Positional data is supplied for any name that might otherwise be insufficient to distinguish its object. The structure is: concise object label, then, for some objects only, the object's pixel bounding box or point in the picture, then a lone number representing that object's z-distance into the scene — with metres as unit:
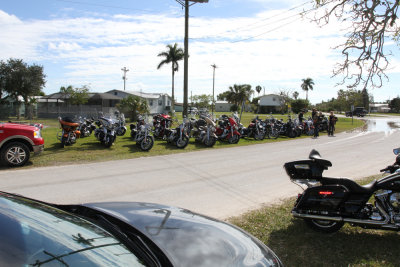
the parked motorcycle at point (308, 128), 22.97
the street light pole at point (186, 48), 19.73
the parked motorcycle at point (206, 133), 14.63
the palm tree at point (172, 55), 50.53
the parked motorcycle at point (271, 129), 19.25
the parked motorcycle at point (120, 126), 16.79
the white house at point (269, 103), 90.91
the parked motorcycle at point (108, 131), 13.09
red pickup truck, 9.09
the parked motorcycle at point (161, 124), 15.84
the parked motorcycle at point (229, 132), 16.06
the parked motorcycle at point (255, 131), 18.22
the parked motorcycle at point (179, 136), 13.90
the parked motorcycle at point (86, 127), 15.80
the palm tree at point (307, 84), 105.38
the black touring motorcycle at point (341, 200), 4.12
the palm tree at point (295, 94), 71.12
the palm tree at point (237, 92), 81.88
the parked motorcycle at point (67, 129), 12.84
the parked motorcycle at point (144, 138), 12.86
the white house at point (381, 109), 122.75
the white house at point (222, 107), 113.94
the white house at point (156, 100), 53.00
